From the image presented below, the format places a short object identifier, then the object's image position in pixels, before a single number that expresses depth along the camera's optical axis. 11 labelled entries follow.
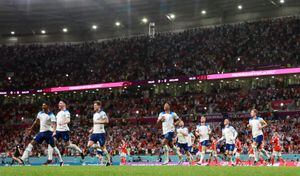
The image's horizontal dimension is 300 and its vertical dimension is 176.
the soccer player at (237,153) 26.81
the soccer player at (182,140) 25.13
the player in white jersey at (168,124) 22.09
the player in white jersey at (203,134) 25.78
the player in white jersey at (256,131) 23.47
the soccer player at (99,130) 20.27
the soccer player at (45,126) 20.53
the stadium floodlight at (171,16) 62.12
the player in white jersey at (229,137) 25.83
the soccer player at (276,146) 28.41
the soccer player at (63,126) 21.14
